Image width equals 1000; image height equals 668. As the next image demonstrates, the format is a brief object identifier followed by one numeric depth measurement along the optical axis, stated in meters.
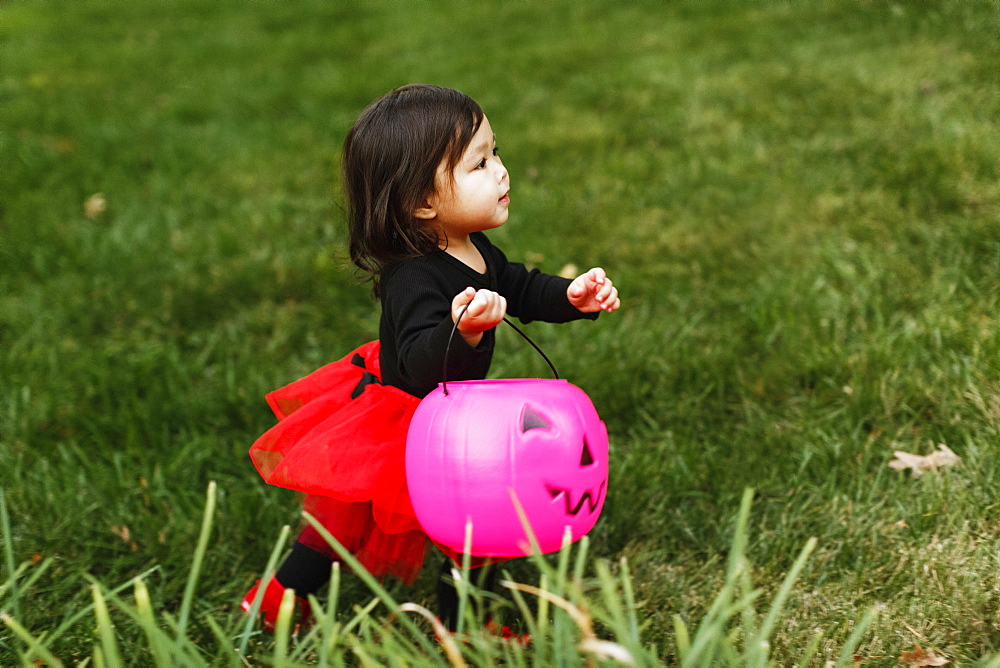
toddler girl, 1.94
